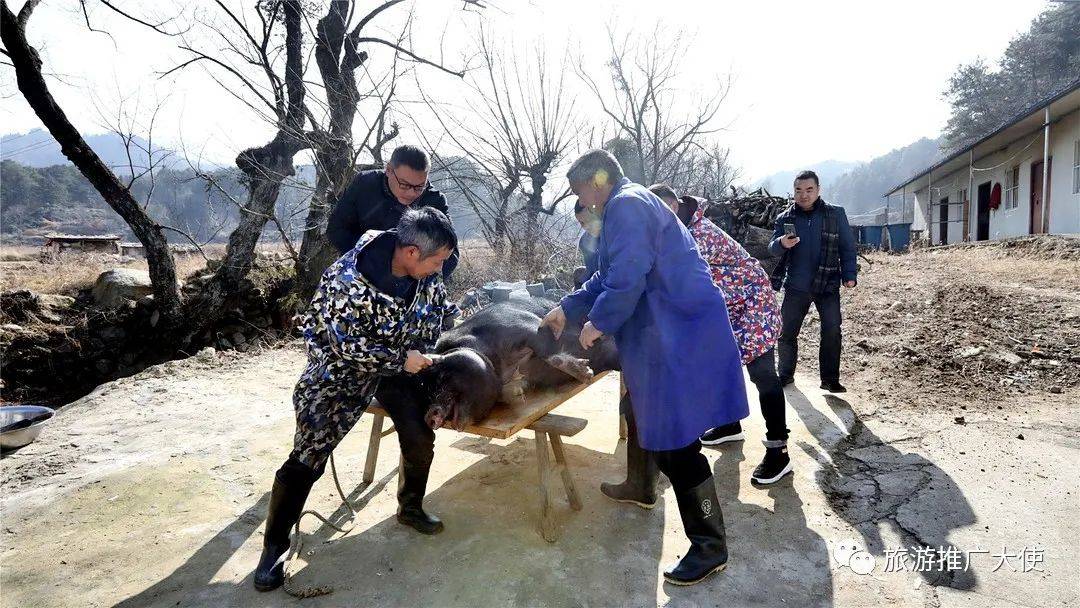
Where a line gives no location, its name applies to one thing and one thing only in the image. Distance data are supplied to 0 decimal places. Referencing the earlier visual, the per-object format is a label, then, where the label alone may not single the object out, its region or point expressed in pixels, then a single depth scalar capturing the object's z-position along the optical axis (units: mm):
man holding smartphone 4016
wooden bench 2461
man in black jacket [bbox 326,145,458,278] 3016
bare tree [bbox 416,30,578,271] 11016
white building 10773
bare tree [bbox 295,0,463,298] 7953
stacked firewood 8742
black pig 2578
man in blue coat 2066
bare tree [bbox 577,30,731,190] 14133
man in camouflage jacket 2045
